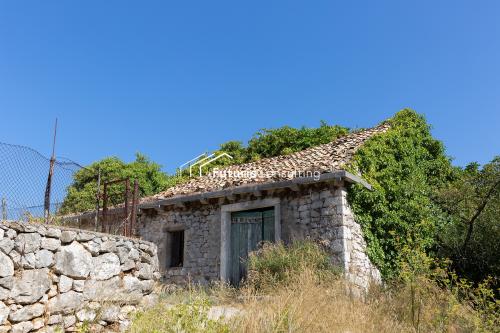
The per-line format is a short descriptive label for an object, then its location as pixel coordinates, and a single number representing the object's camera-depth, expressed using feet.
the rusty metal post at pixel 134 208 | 24.86
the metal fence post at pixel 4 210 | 18.98
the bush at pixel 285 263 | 28.12
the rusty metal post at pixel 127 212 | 24.70
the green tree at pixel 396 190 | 33.88
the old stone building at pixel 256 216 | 31.85
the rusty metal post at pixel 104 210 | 24.10
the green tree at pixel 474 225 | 34.83
